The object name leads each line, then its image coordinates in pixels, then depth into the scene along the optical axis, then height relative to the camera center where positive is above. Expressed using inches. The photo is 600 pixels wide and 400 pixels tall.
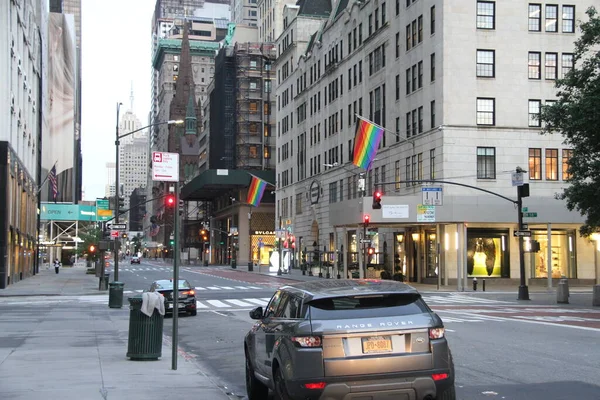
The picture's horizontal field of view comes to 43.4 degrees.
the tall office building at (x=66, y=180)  4820.4 +411.9
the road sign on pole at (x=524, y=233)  1472.7 +16.6
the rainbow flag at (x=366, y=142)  2001.5 +268.0
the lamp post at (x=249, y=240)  4344.2 +2.7
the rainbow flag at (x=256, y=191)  3250.5 +219.1
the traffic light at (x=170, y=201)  605.3 +32.5
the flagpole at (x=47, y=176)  3275.1 +316.4
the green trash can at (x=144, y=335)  577.9 -72.7
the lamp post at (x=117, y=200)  1522.0 +96.0
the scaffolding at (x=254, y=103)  4906.5 +902.8
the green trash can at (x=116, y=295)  1272.1 -91.6
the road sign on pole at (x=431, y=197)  1845.5 +108.7
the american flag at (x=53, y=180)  3693.2 +305.3
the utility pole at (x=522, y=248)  1446.9 -12.9
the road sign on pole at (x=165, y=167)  501.0 +49.6
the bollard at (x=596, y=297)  1280.6 -95.0
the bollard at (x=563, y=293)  1354.6 -92.6
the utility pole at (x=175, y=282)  491.0 -27.1
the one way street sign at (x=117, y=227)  1716.0 +31.2
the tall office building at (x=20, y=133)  1886.1 +337.8
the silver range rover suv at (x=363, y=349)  324.2 -47.2
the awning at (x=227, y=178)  4547.2 +380.9
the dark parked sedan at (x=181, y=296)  1088.8 -80.1
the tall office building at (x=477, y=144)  1945.1 +259.5
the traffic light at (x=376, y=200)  1584.6 +87.6
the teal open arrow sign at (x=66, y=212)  3922.2 +153.6
